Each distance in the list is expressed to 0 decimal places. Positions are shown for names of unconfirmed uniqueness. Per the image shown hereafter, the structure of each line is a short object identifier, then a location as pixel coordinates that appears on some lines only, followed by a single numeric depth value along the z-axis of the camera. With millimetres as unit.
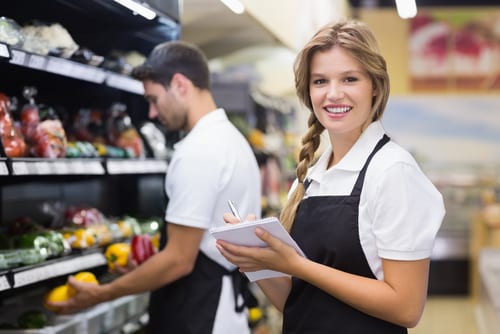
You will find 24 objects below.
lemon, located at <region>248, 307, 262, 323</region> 4736
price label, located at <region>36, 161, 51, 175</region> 2684
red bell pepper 3207
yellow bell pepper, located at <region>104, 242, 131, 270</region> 3184
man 2920
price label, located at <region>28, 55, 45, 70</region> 2627
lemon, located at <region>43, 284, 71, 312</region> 2973
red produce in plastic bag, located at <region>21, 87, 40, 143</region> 2936
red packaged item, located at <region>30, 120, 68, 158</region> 2867
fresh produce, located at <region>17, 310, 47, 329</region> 2916
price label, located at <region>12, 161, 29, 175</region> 2529
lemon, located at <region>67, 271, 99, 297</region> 2992
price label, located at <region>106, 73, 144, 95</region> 3279
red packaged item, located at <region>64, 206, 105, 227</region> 3373
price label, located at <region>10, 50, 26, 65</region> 2508
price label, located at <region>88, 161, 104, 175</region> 3056
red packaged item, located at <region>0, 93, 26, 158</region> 2672
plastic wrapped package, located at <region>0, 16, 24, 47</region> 2561
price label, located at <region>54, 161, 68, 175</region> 2809
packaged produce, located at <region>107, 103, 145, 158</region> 3631
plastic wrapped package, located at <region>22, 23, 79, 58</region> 2770
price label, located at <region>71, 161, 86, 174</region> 2935
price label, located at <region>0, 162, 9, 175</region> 2449
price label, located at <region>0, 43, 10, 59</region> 2424
